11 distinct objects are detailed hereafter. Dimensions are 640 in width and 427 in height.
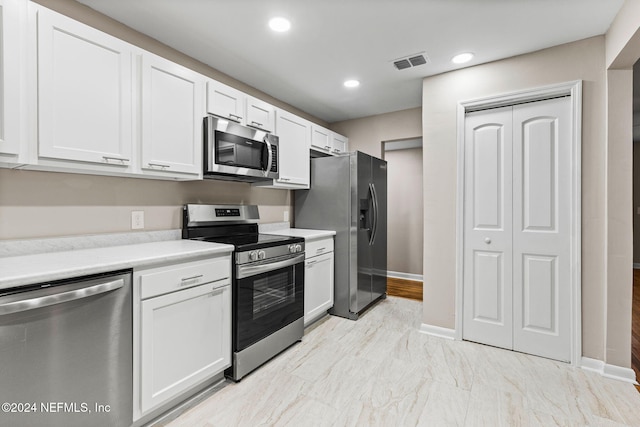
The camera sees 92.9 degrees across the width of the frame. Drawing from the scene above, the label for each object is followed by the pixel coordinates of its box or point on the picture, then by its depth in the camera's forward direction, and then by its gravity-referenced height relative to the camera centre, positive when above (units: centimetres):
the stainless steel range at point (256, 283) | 212 -55
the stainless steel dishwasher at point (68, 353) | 119 -62
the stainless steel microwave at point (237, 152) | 234 +51
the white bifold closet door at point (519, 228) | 243 -13
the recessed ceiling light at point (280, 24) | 210 +133
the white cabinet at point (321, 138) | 360 +90
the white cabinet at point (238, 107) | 240 +91
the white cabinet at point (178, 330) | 161 -70
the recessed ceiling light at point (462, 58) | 254 +132
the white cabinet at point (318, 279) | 293 -69
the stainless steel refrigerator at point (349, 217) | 334 -6
